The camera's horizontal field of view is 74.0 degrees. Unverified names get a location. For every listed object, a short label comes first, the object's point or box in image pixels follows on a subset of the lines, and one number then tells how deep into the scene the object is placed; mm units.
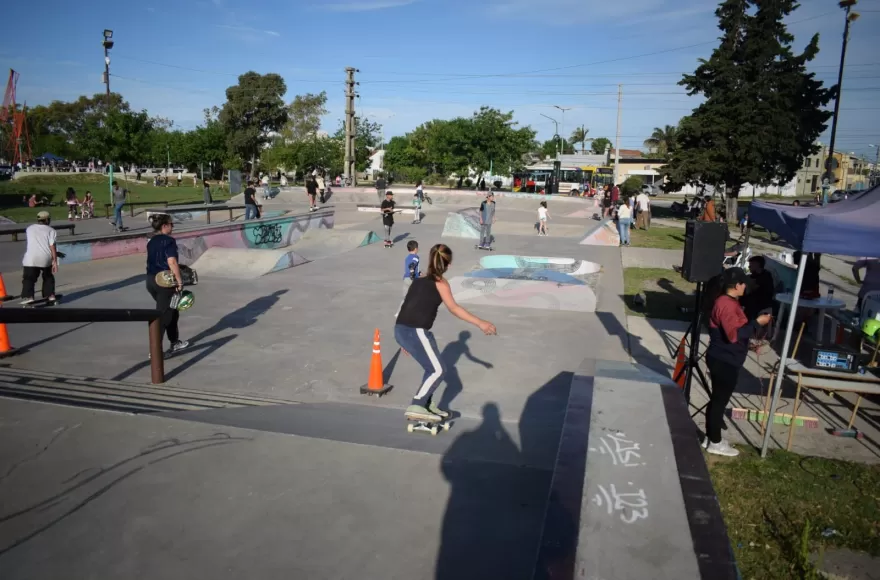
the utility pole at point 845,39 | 28859
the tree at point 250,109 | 72062
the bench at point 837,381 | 5703
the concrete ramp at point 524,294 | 11695
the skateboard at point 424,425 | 5223
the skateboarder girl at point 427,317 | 5199
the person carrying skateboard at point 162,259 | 7305
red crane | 85938
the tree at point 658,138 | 122438
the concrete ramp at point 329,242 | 18880
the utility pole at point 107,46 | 30350
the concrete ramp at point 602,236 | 22641
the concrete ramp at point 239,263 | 14219
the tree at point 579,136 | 141625
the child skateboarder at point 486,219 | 19797
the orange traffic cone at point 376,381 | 6840
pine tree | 33625
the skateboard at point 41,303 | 10266
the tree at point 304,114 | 76375
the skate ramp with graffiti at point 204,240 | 15109
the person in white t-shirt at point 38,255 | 9758
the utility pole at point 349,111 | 48406
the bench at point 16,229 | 16688
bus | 58938
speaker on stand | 6258
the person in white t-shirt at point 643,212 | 29145
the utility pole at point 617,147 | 47328
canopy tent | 5449
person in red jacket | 5359
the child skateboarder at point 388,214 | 19797
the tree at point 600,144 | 161400
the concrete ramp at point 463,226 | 24172
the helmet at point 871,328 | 7695
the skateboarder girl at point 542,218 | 24438
